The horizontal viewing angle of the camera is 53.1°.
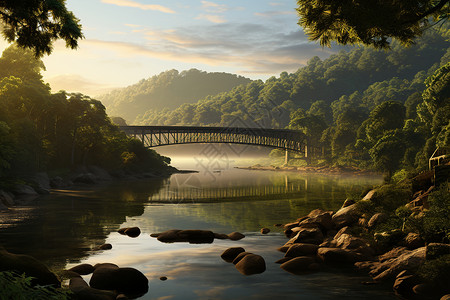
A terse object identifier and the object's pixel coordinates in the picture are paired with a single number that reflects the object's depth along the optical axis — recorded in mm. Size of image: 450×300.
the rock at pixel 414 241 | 17516
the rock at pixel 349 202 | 27562
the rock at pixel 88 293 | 12609
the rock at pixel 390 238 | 18828
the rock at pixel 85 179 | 63250
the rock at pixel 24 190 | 42244
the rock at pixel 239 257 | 18234
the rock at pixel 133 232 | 24912
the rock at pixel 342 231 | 20922
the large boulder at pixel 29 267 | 13031
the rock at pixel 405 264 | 15680
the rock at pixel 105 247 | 20736
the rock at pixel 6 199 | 35531
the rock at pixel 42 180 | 50319
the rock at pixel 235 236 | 23750
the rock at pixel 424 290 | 13887
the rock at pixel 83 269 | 16198
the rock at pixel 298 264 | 17172
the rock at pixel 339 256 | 17984
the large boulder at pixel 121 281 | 14445
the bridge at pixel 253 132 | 102431
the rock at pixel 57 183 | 55978
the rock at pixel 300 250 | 19250
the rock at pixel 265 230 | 25488
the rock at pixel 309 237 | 21305
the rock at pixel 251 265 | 17000
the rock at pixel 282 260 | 18381
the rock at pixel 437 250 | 15352
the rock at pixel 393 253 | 17453
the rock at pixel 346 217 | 23859
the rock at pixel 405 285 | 14258
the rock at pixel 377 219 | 21562
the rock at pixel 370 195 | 25691
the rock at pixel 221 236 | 23878
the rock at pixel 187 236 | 23203
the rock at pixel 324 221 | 23641
